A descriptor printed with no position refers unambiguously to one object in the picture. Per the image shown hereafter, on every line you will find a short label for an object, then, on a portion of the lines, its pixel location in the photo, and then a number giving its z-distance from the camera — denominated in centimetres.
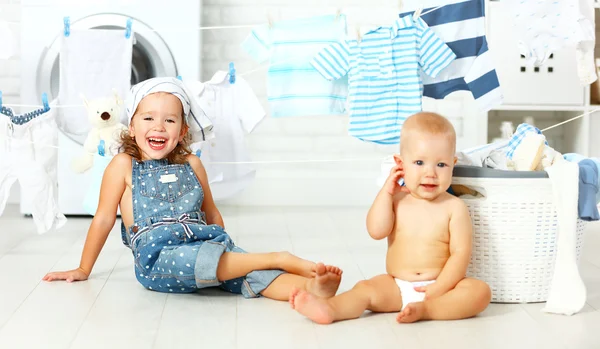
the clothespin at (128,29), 277
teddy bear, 280
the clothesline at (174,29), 250
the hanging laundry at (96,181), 276
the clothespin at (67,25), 272
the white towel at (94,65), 280
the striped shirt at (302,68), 261
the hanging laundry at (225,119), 293
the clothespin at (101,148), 266
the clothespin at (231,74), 289
